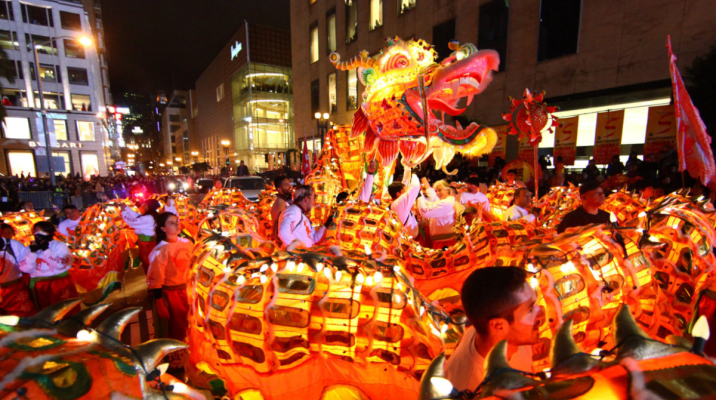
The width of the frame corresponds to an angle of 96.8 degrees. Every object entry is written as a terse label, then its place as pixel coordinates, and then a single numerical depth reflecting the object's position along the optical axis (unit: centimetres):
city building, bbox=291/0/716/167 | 905
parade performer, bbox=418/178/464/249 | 433
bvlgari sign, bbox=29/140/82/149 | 2981
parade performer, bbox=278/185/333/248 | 309
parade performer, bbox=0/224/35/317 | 322
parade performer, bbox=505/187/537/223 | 421
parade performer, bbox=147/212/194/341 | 320
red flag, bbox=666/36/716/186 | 315
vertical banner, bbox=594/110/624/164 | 956
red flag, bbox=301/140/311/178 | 930
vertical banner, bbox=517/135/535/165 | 1063
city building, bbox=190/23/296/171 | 3712
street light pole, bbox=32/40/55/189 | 1360
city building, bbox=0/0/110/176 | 2739
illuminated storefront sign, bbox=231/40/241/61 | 3891
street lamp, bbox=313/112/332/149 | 2160
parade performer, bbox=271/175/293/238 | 407
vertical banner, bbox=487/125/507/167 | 1212
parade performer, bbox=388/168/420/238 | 390
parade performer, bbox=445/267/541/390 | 116
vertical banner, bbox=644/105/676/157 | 841
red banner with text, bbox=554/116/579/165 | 1043
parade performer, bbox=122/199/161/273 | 492
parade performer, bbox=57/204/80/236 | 496
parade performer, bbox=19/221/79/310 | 344
